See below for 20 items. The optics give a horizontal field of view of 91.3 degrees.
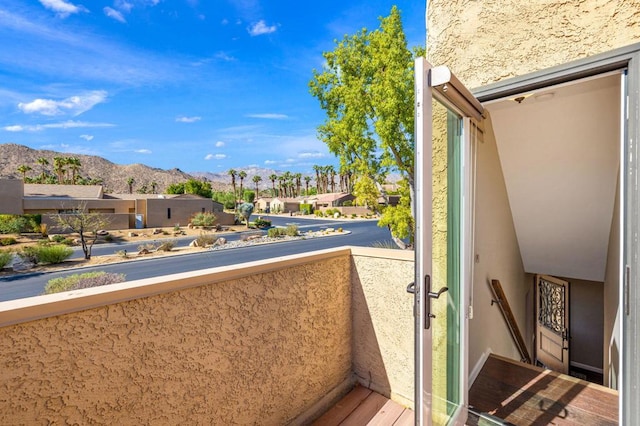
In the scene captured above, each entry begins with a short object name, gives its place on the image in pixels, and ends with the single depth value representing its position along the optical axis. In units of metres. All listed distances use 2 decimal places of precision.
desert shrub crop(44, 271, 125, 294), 6.88
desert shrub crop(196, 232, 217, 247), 24.69
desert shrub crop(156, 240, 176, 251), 22.53
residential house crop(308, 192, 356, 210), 53.66
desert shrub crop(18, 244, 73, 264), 19.52
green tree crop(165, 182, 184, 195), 46.91
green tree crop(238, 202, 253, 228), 37.19
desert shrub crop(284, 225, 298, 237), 28.61
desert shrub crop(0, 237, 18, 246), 22.82
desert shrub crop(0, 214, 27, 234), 24.30
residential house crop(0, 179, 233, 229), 26.80
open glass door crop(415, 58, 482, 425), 1.56
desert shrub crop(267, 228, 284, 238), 28.73
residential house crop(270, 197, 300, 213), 57.88
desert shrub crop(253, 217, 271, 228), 36.59
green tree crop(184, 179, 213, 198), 45.62
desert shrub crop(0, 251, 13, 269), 18.16
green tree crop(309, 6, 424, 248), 11.64
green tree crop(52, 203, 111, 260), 23.09
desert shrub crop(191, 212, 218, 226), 33.24
